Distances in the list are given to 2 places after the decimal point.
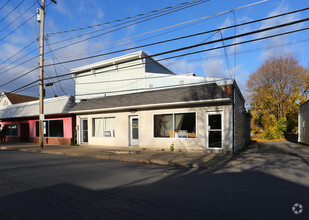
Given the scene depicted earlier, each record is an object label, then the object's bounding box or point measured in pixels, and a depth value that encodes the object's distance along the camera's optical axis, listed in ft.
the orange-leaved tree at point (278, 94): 80.43
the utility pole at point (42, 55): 49.70
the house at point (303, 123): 54.55
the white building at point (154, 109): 36.50
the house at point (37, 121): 58.03
